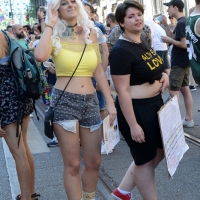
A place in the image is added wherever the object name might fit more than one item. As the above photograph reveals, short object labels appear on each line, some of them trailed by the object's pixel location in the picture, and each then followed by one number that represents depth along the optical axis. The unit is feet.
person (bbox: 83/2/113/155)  9.72
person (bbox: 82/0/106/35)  14.18
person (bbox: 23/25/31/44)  46.15
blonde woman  7.99
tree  140.94
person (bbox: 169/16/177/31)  27.02
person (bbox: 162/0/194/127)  15.97
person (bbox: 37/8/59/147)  12.30
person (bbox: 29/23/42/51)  28.00
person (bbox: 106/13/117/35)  17.69
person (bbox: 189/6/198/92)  24.94
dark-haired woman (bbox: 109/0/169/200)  7.79
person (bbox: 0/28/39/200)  8.90
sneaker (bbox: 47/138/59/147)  15.29
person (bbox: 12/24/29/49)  20.93
